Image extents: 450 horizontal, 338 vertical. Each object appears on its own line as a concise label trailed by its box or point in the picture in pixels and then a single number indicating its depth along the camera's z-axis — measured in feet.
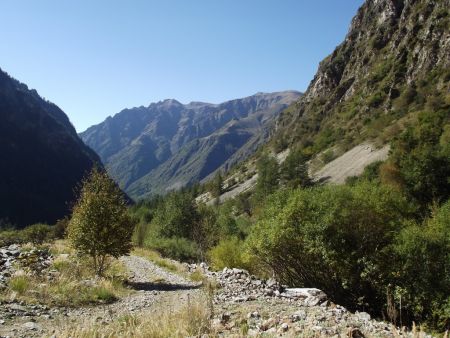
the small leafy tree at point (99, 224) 72.08
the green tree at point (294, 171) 295.38
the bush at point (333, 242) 75.77
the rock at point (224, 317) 34.94
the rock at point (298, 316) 36.43
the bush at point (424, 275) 66.23
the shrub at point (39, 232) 224.35
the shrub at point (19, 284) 49.98
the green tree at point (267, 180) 291.38
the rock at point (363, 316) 45.58
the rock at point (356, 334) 28.43
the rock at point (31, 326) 34.49
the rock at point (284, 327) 27.98
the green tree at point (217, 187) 428.56
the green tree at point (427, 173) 149.38
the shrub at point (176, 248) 175.73
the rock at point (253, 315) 38.14
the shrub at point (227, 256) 117.80
